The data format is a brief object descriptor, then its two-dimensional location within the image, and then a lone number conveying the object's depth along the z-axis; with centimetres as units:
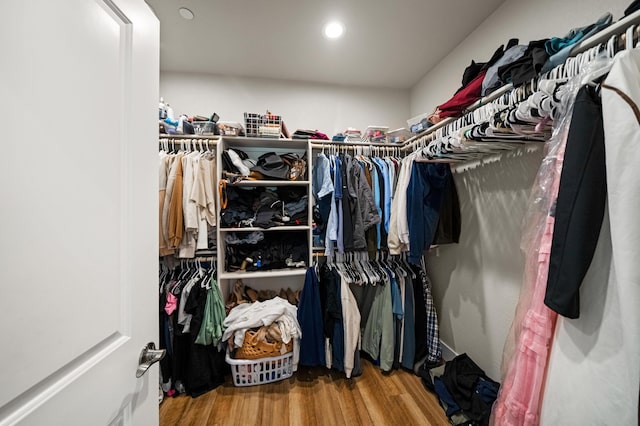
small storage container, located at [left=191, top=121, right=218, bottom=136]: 183
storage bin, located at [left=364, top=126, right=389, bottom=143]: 205
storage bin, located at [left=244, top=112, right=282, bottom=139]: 187
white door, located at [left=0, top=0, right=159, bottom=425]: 39
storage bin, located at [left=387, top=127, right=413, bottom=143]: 200
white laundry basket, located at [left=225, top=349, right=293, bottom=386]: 162
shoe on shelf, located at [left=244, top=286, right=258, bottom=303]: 200
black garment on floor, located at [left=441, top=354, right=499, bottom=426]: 133
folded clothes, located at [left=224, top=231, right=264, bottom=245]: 186
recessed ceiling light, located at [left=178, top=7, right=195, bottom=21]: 144
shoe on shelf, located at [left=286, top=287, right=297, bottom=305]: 202
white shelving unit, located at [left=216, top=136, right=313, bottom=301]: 179
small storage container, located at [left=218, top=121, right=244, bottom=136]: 183
